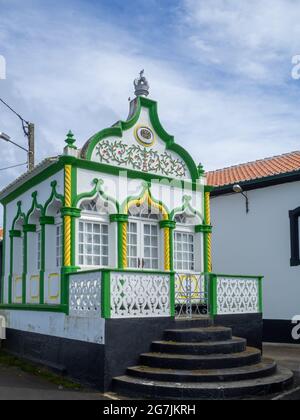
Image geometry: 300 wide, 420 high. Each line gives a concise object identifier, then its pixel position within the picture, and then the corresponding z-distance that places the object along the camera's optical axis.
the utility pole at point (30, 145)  17.94
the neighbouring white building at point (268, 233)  14.62
